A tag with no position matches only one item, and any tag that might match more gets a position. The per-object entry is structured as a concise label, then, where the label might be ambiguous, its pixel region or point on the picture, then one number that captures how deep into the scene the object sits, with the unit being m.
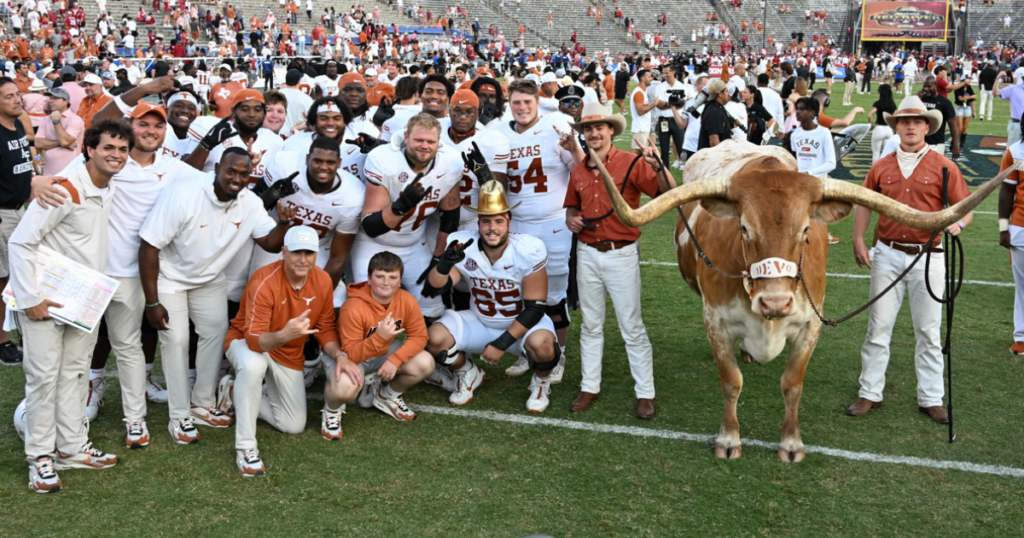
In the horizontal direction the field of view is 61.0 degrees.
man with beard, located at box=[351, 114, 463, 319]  6.00
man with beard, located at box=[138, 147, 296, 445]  5.22
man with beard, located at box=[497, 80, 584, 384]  6.67
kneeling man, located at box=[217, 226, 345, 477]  5.19
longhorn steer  4.52
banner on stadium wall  58.62
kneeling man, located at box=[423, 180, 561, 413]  5.93
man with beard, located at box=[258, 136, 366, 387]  5.85
